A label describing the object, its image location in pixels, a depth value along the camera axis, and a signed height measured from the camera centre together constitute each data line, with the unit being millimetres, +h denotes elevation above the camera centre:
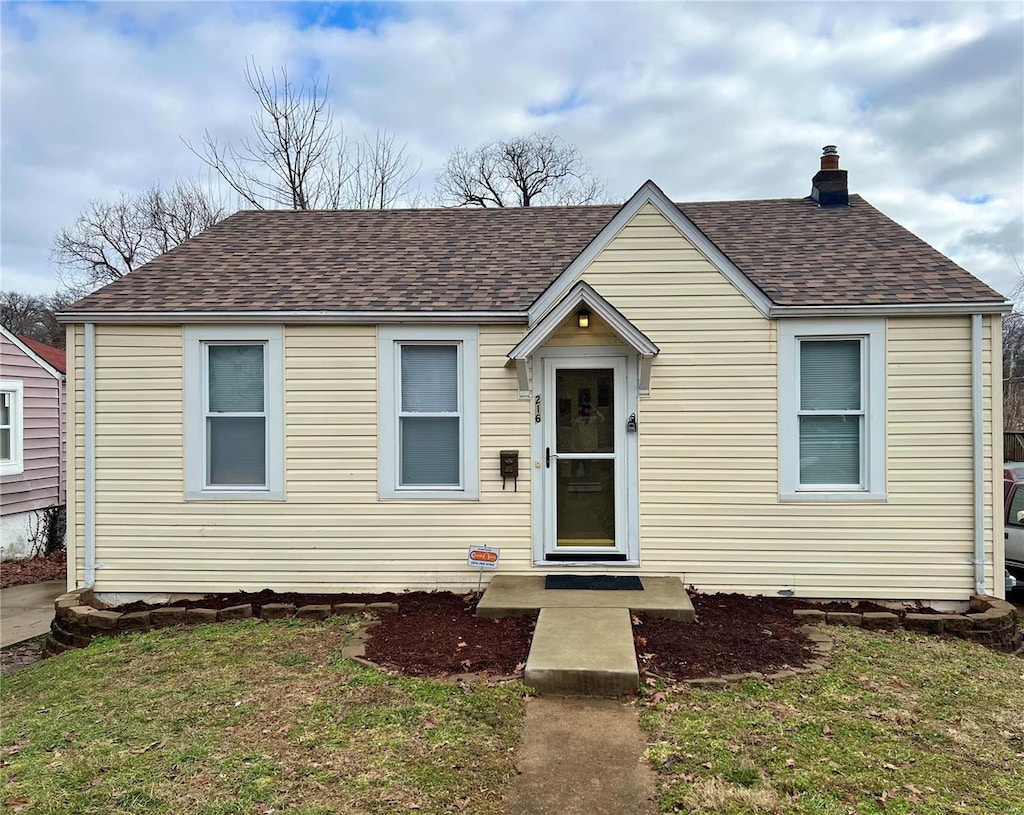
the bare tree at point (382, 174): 18328 +7654
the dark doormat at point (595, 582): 6031 -1704
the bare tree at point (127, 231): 21844 +6931
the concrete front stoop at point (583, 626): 4109 -1742
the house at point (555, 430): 6238 -145
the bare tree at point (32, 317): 28859 +4927
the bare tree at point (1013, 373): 25988 +2135
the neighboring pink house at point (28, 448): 11195 -644
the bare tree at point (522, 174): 24875 +10406
